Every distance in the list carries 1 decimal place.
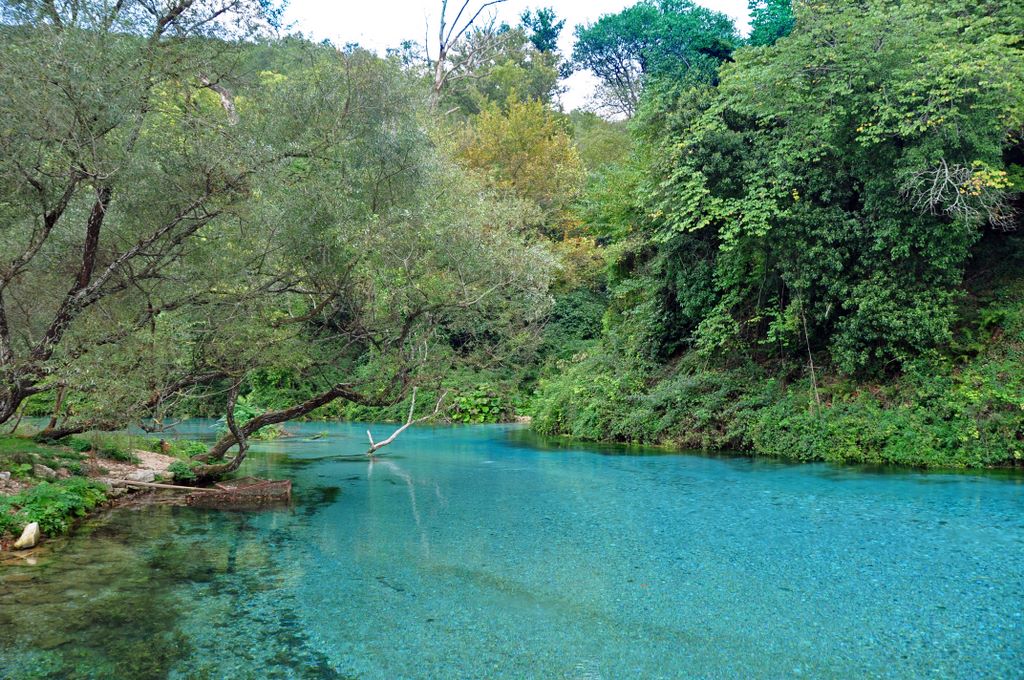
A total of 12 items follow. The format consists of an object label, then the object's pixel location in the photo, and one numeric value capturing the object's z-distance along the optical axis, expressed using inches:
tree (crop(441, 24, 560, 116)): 1179.3
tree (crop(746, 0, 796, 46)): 861.2
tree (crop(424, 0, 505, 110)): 1108.5
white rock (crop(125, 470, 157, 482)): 485.1
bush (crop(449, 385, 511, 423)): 1203.4
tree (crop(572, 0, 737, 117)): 775.7
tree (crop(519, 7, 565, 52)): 1963.6
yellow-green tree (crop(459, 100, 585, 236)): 1298.0
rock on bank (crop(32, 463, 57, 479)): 409.4
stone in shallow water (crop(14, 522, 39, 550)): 323.4
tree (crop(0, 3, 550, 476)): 311.1
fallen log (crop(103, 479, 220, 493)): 456.7
